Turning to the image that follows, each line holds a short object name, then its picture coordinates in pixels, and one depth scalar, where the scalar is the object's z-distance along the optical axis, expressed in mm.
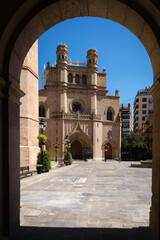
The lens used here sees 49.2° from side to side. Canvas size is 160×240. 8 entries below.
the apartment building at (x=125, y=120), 75250
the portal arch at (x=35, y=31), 3980
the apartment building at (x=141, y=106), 70938
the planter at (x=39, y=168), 14633
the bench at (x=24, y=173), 12359
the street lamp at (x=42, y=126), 14886
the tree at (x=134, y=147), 42856
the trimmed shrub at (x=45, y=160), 15602
